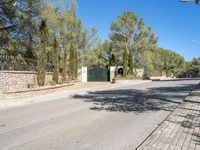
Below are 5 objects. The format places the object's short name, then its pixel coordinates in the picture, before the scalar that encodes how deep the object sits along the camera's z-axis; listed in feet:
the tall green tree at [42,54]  43.66
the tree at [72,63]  61.08
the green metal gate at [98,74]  74.78
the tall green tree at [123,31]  102.00
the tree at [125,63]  78.37
